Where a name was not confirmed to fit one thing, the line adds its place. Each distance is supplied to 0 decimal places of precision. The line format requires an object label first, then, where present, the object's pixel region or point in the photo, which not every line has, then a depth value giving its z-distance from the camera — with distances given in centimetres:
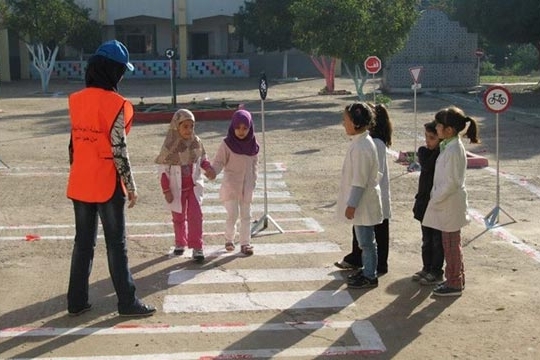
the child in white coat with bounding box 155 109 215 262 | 729
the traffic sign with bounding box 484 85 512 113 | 934
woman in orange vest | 544
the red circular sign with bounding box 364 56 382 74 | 1708
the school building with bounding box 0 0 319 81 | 4753
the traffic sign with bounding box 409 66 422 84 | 1493
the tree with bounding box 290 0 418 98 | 2439
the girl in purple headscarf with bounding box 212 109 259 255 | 738
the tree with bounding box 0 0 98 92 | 3466
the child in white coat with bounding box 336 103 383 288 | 608
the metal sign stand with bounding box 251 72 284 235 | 864
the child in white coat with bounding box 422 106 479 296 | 608
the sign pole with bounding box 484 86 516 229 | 933
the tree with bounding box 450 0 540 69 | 2991
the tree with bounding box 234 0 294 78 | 3425
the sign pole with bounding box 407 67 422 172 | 1294
